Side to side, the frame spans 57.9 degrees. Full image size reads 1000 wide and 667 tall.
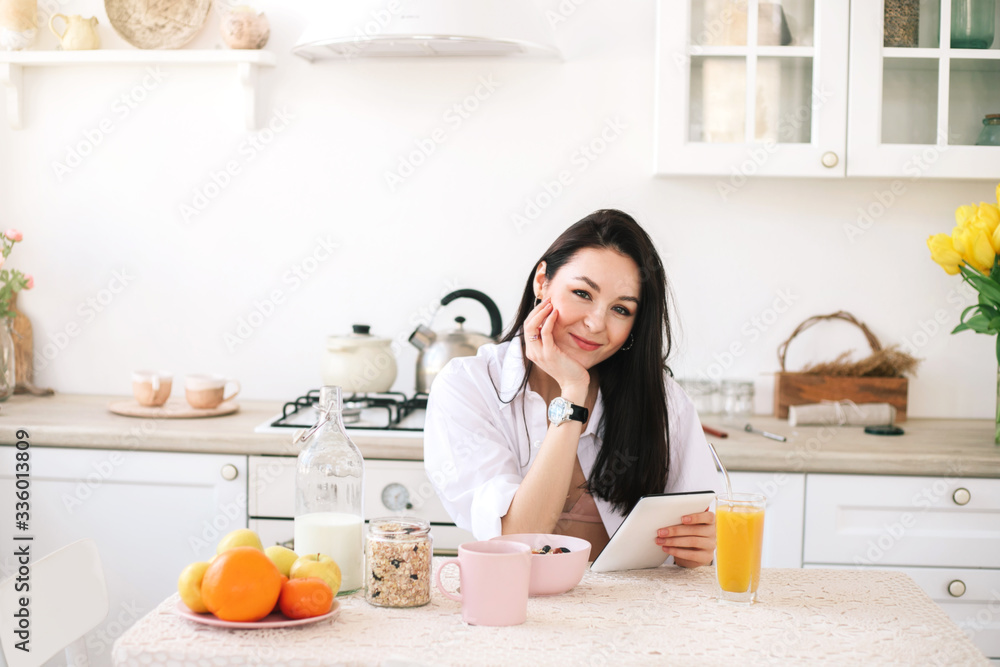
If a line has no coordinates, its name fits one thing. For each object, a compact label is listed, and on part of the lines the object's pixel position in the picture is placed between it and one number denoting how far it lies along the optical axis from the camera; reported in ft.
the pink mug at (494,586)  3.40
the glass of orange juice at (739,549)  3.80
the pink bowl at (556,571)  3.75
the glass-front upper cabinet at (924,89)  7.70
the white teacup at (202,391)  7.90
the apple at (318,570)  3.47
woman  5.06
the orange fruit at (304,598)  3.33
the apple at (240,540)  3.49
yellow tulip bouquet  7.08
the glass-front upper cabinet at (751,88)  7.70
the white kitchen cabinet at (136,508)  7.24
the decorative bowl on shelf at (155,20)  8.68
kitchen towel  8.07
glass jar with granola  3.57
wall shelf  8.43
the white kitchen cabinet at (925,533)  7.03
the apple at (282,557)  3.56
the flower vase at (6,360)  8.36
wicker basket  8.29
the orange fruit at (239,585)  3.26
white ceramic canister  7.93
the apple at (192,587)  3.34
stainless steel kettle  7.92
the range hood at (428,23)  6.68
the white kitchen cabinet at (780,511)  7.03
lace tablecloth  3.14
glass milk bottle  3.76
